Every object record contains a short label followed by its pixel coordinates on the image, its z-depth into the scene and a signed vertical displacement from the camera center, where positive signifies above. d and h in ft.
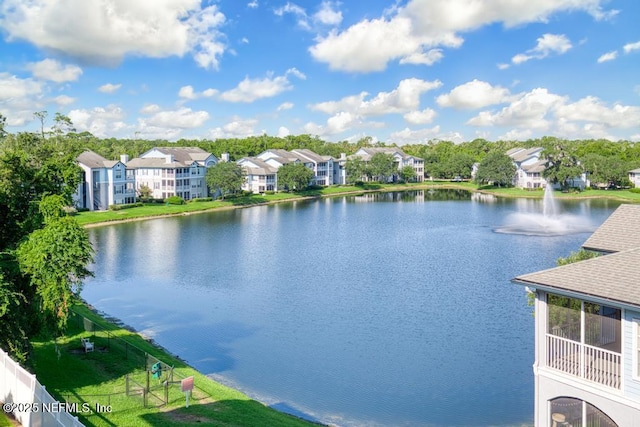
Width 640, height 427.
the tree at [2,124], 105.81 +13.38
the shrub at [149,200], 235.99 -3.40
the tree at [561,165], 283.87 +10.82
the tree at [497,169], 315.58 +10.11
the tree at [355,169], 344.59 +12.05
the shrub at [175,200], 235.61 -3.49
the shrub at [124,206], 210.59 -5.19
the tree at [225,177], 249.14 +6.02
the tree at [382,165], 350.84 +14.57
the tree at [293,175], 291.38 +7.55
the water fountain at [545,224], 166.20 -11.63
